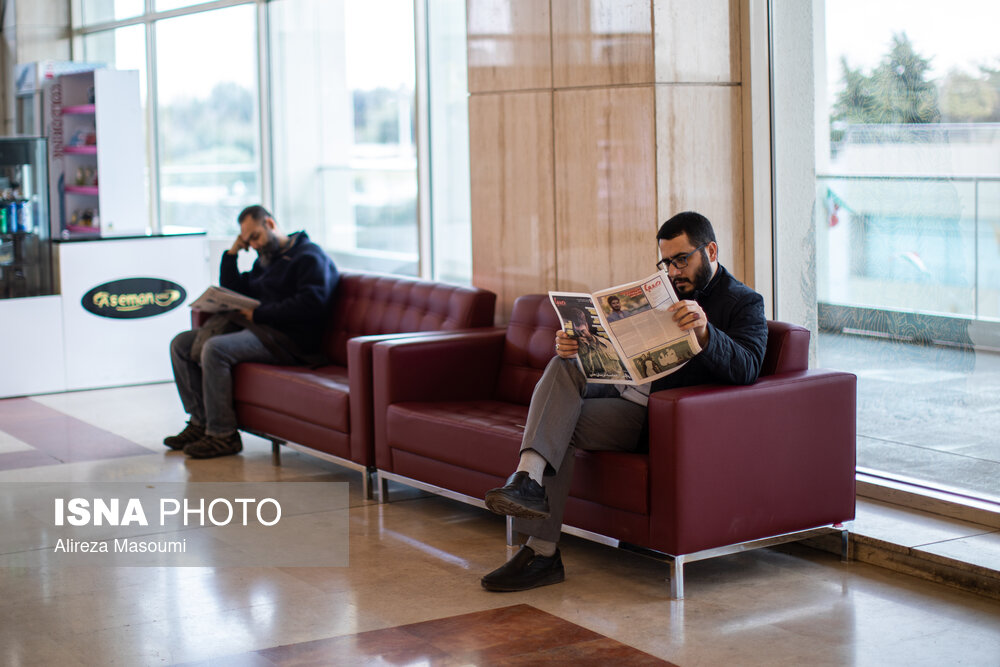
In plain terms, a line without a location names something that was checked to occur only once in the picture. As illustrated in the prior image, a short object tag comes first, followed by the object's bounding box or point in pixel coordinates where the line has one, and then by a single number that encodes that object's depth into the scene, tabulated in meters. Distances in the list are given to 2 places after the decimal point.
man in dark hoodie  6.30
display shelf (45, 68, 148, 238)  8.76
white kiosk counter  8.09
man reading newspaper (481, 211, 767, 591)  4.06
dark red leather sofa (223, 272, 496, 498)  5.42
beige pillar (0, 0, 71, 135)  12.62
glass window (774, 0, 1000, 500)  4.50
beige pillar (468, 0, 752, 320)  5.23
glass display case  8.00
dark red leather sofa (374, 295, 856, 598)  3.95
